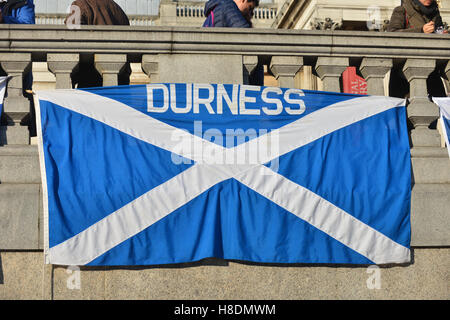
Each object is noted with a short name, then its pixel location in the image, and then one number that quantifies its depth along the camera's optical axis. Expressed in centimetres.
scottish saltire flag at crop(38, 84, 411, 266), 489
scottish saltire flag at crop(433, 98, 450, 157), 571
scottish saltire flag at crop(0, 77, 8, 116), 526
